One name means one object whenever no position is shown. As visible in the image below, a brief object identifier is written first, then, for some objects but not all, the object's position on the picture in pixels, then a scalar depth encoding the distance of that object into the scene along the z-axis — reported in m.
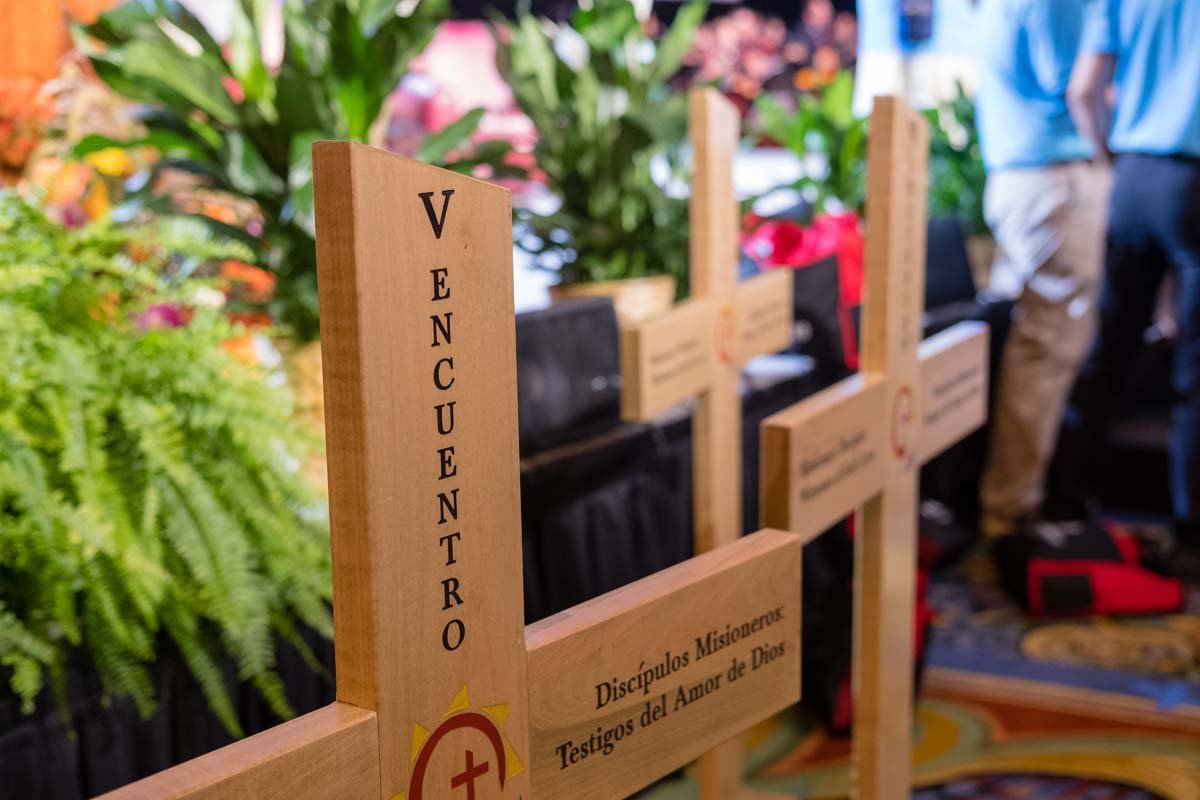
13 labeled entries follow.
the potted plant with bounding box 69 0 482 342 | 1.76
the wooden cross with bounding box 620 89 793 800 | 1.43
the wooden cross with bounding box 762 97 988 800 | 1.23
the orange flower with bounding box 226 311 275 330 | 1.82
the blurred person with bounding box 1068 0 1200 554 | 2.76
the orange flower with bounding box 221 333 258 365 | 1.36
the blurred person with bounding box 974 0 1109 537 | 2.89
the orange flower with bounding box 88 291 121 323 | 1.29
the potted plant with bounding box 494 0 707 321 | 2.51
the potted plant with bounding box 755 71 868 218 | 3.26
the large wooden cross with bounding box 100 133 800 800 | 0.60
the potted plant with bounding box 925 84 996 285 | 3.86
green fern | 1.08
